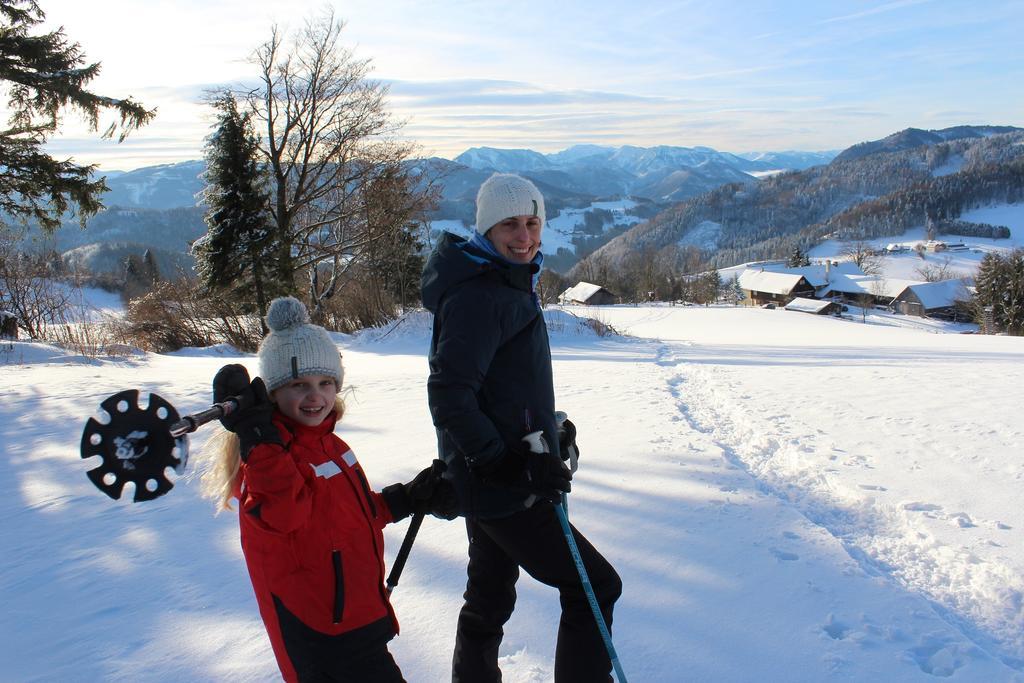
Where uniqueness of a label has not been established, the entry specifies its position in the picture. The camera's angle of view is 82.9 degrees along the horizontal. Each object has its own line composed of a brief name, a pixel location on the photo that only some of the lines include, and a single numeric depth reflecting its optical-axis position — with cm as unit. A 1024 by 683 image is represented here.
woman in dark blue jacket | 175
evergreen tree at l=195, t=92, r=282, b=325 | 1730
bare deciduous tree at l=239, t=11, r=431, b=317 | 1925
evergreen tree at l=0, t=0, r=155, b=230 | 794
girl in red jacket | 154
